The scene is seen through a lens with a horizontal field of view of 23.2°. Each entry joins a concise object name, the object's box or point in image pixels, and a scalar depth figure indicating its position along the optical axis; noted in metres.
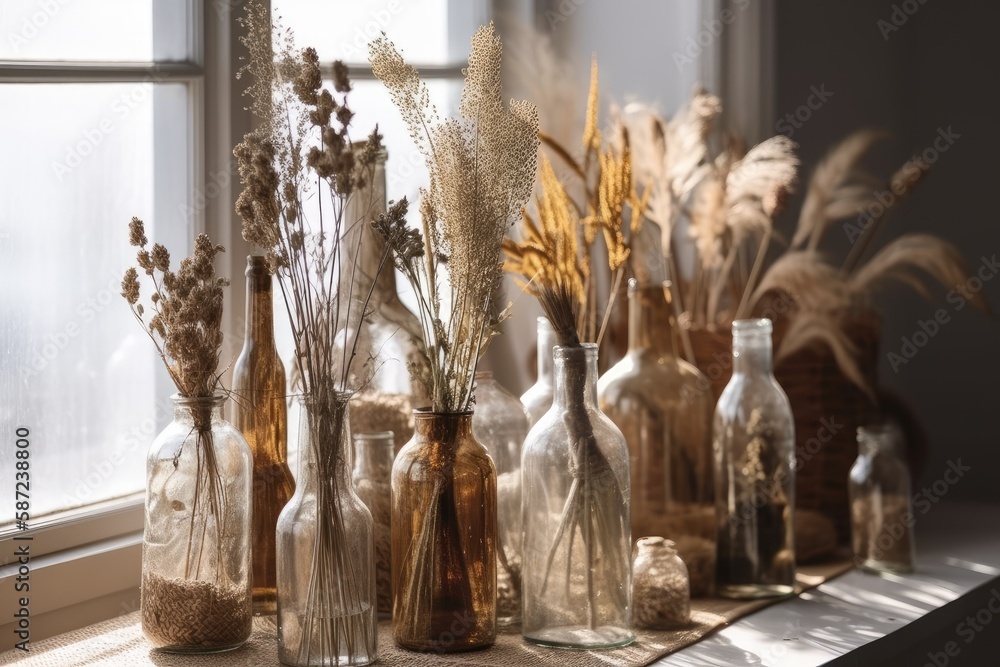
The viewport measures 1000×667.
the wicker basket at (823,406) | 2.24
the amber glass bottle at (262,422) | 1.94
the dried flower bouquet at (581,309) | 1.90
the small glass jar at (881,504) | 2.18
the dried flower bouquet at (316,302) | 1.79
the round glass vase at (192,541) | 1.85
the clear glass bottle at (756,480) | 2.08
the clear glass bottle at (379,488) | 1.96
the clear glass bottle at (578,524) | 1.90
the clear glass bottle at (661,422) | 2.10
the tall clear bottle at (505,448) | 1.98
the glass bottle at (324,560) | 1.82
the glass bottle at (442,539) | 1.86
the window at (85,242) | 1.95
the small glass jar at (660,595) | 1.95
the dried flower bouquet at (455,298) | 1.85
